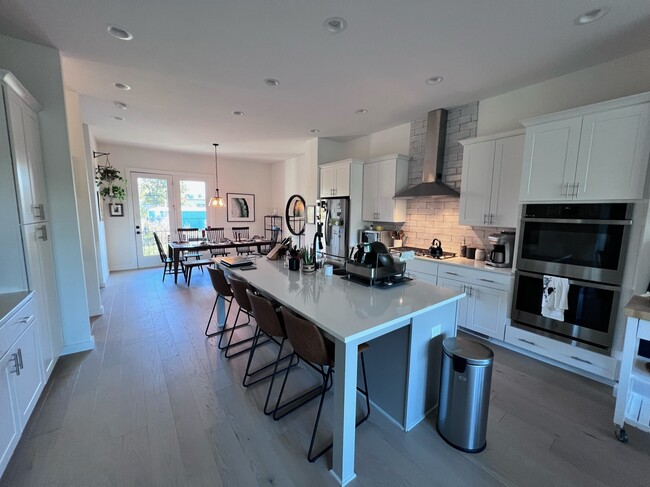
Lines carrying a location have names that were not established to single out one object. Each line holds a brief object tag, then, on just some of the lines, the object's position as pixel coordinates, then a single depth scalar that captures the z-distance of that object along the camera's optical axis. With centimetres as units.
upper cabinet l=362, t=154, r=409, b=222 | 400
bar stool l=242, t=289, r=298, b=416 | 185
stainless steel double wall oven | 212
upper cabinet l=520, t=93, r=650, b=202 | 198
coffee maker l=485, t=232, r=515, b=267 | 289
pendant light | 560
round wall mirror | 691
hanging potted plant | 467
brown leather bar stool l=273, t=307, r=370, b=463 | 150
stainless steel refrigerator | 451
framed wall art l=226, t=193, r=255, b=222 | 734
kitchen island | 137
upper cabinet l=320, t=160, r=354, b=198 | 441
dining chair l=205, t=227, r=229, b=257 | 641
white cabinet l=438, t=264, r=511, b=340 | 273
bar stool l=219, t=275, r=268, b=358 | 218
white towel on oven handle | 232
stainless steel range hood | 349
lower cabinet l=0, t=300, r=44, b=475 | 145
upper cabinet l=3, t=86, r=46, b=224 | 186
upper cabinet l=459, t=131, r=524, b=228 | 280
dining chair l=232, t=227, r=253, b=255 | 649
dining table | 512
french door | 616
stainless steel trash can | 156
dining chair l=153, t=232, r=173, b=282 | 541
